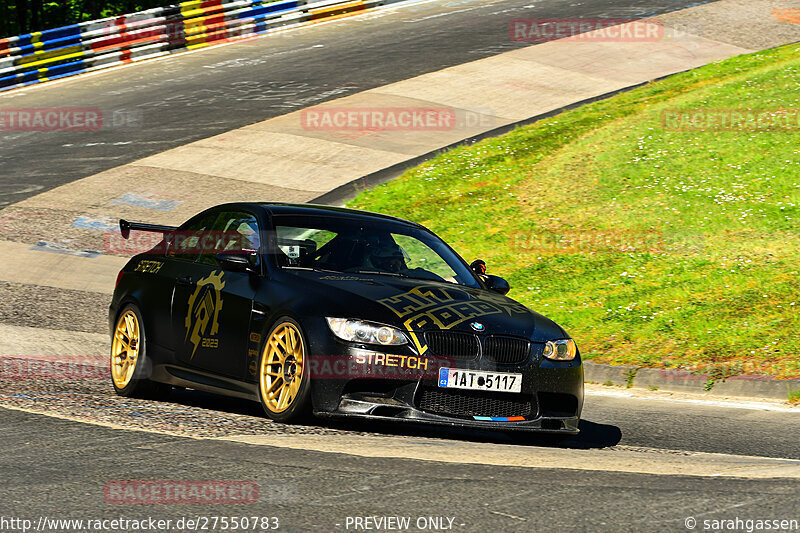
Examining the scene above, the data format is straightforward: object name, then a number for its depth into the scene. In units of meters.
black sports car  13.29
